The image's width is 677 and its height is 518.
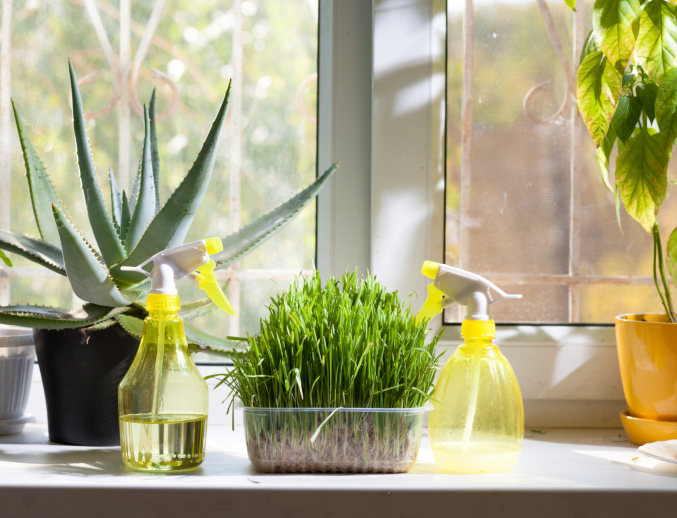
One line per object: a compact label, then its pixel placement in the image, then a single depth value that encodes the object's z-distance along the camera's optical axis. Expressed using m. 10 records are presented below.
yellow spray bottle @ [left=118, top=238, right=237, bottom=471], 1.62
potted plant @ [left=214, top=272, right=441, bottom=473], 1.62
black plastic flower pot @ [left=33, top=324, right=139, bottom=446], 1.72
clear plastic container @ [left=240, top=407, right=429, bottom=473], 1.62
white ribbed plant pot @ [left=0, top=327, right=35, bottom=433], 1.82
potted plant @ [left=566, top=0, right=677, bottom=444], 1.74
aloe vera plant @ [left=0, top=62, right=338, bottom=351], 1.68
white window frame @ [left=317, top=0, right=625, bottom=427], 1.93
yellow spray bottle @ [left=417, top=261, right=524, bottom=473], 1.63
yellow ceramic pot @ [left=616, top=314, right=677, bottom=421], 1.76
